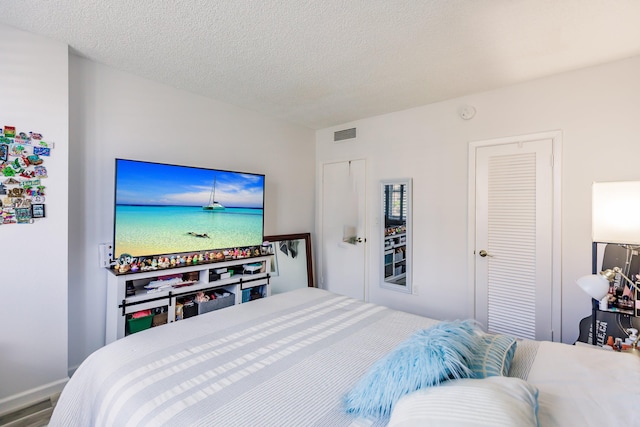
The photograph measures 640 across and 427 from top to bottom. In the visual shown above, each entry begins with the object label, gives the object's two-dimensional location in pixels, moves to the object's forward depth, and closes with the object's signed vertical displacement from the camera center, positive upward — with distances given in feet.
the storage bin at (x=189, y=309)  8.26 -2.85
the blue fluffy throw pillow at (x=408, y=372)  3.01 -1.73
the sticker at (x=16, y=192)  6.16 +0.42
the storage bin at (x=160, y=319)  7.71 -2.92
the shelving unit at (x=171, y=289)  7.06 -2.23
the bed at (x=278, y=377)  2.91 -2.19
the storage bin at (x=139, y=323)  7.32 -2.91
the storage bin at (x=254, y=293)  9.89 -2.88
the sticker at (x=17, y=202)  6.20 +0.20
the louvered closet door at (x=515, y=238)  8.21 -0.73
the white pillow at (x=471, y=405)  2.27 -1.64
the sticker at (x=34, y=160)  6.37 +1.16
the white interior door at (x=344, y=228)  12.30 -0.66
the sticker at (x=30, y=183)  6.31 +0.63
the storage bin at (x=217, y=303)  8.55 -2.82
